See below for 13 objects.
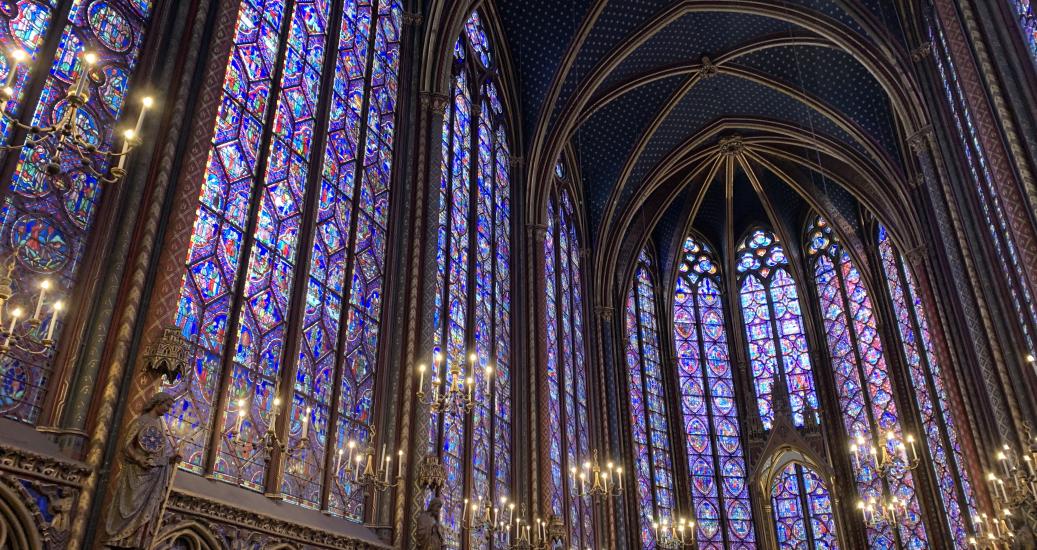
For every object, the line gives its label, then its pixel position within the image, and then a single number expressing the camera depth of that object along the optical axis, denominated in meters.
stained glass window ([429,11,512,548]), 14.10
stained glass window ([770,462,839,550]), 24.81
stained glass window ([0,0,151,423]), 6.96
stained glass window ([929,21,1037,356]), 13.33
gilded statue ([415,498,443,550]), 11.04
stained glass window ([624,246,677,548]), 24.64
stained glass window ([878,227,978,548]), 21.81
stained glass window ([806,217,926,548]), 23.80
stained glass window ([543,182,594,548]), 18.45
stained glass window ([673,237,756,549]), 25.77
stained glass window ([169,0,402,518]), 9.01
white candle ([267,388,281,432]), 8.50
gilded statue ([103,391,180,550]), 6.84
